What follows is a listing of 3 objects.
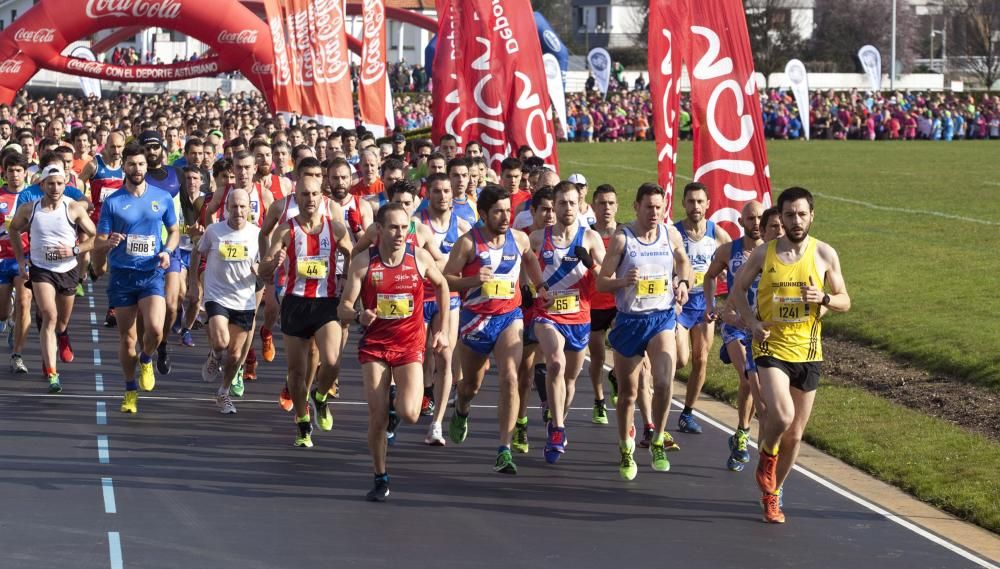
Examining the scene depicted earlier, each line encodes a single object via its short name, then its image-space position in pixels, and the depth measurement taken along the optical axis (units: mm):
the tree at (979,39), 94938
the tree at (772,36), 93312
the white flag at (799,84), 55438
